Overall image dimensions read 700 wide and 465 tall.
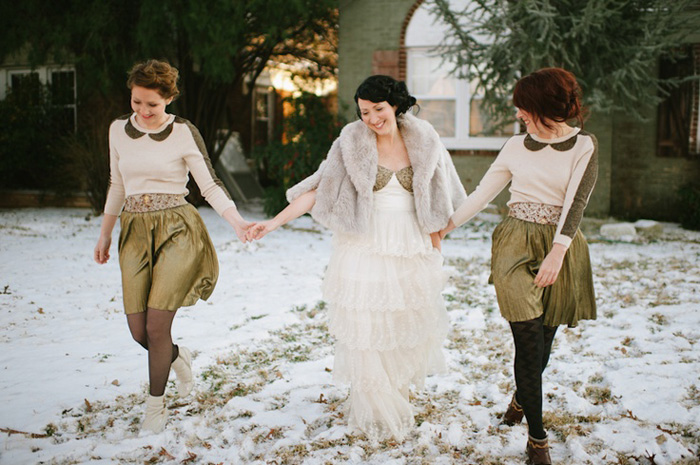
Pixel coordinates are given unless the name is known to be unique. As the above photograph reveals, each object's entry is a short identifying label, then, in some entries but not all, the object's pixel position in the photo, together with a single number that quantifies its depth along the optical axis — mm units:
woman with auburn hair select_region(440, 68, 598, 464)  2902
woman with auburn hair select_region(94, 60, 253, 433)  3340
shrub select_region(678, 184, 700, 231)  10469
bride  3230
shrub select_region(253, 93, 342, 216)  11250
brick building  11500
